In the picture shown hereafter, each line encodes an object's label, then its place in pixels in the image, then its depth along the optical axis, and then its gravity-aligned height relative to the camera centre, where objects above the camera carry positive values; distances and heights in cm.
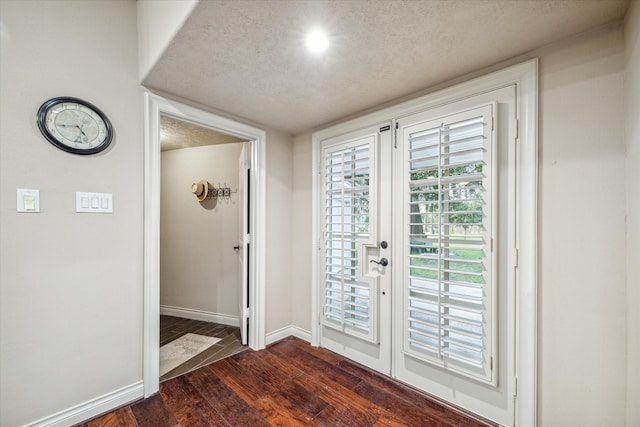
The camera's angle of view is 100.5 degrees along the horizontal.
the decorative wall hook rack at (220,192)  333 +27
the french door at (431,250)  158 -25
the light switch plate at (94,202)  163 +7
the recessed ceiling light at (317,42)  135 +91
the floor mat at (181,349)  229 -131
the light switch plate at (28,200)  145 +7
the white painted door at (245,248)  263 -34
